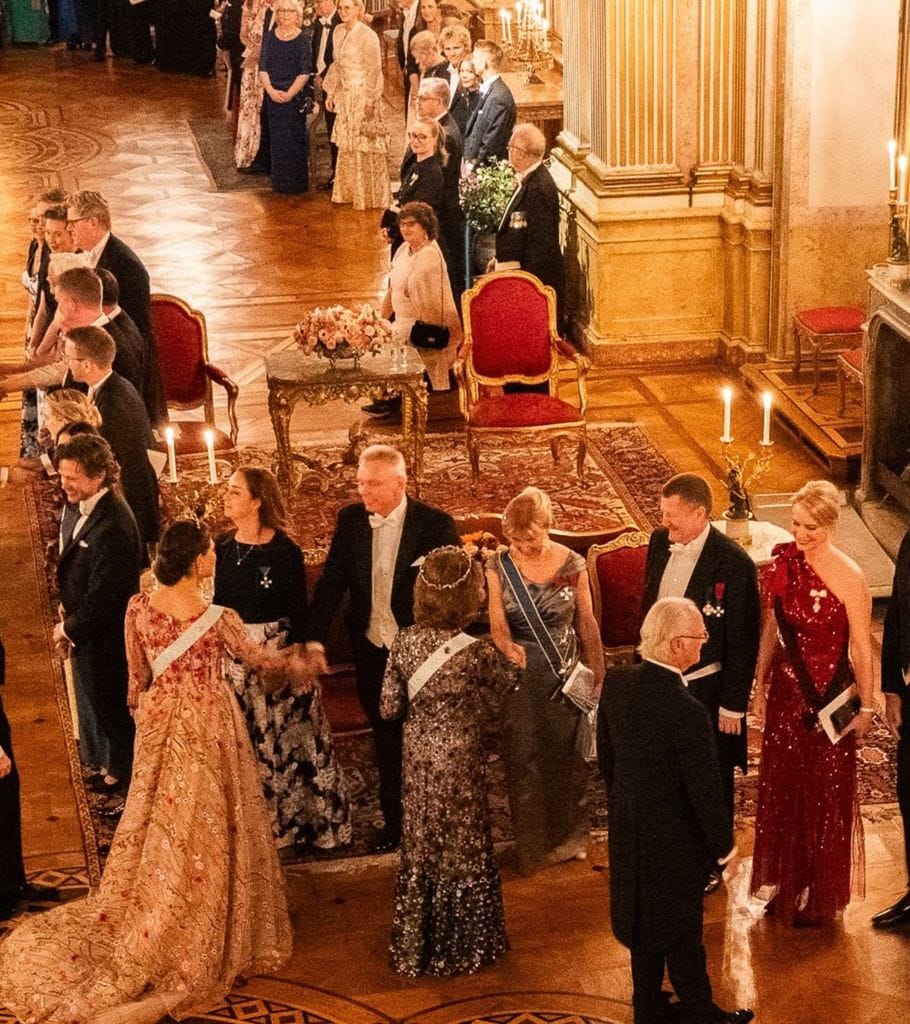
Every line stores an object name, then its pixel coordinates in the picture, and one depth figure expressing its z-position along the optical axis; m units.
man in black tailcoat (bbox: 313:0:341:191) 15.48
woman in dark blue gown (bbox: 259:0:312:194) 14.99
